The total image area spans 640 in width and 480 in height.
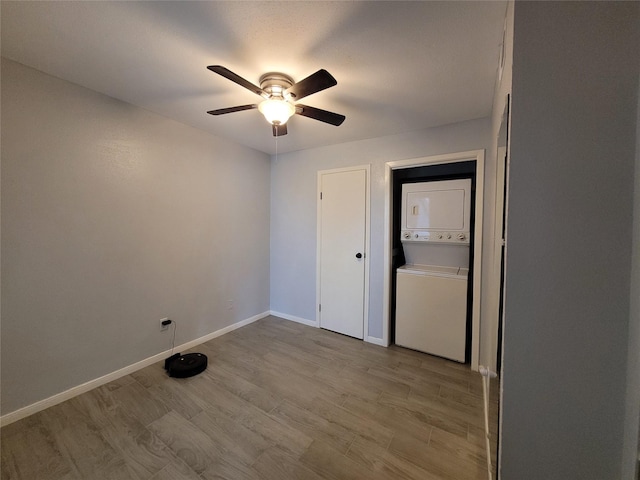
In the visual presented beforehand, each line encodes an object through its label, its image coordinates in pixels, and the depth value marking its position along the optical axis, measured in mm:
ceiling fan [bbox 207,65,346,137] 1476
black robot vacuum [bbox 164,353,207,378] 2143
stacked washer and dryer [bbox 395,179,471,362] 2465
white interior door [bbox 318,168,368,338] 2910
